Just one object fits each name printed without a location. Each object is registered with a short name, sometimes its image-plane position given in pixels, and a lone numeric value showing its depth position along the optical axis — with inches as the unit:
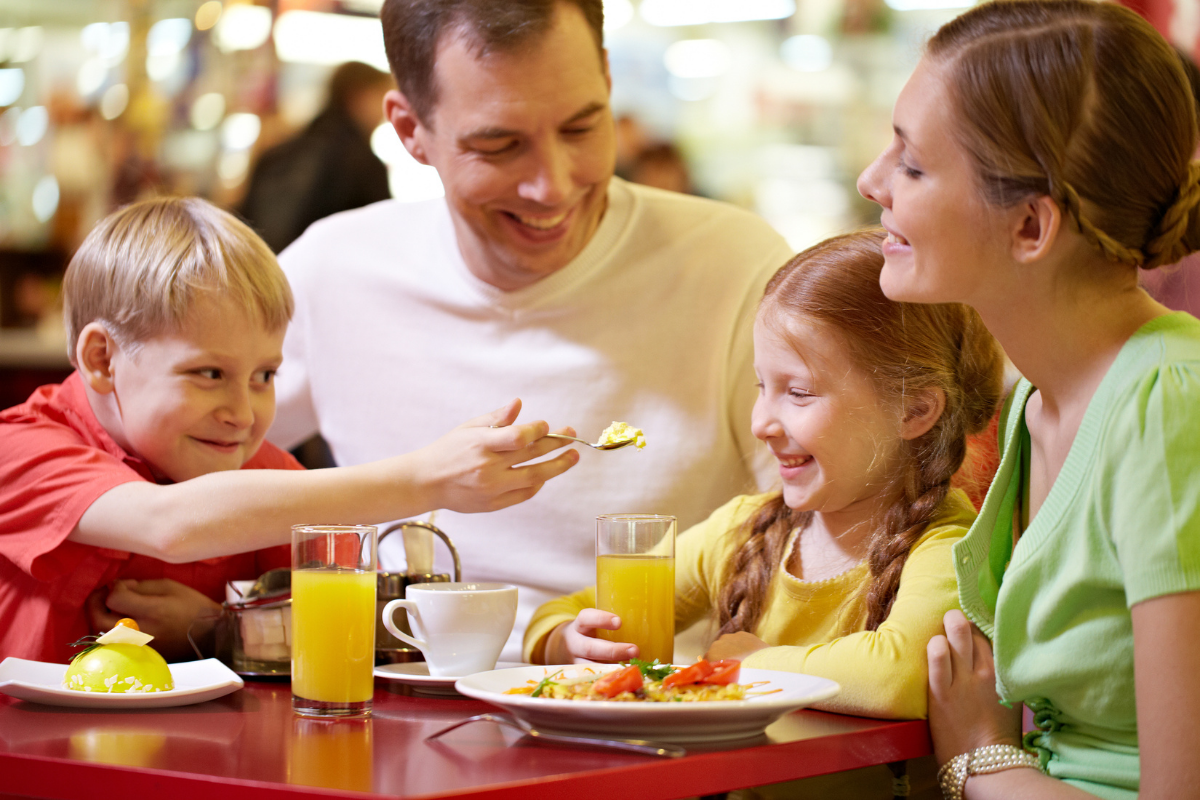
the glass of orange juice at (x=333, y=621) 84.4
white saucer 88.3
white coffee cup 88.1
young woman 80.7
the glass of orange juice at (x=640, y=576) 90.8
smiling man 107.7
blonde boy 92.3
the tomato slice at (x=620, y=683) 82.6
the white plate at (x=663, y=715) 80.5
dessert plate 85.4
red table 77.4
